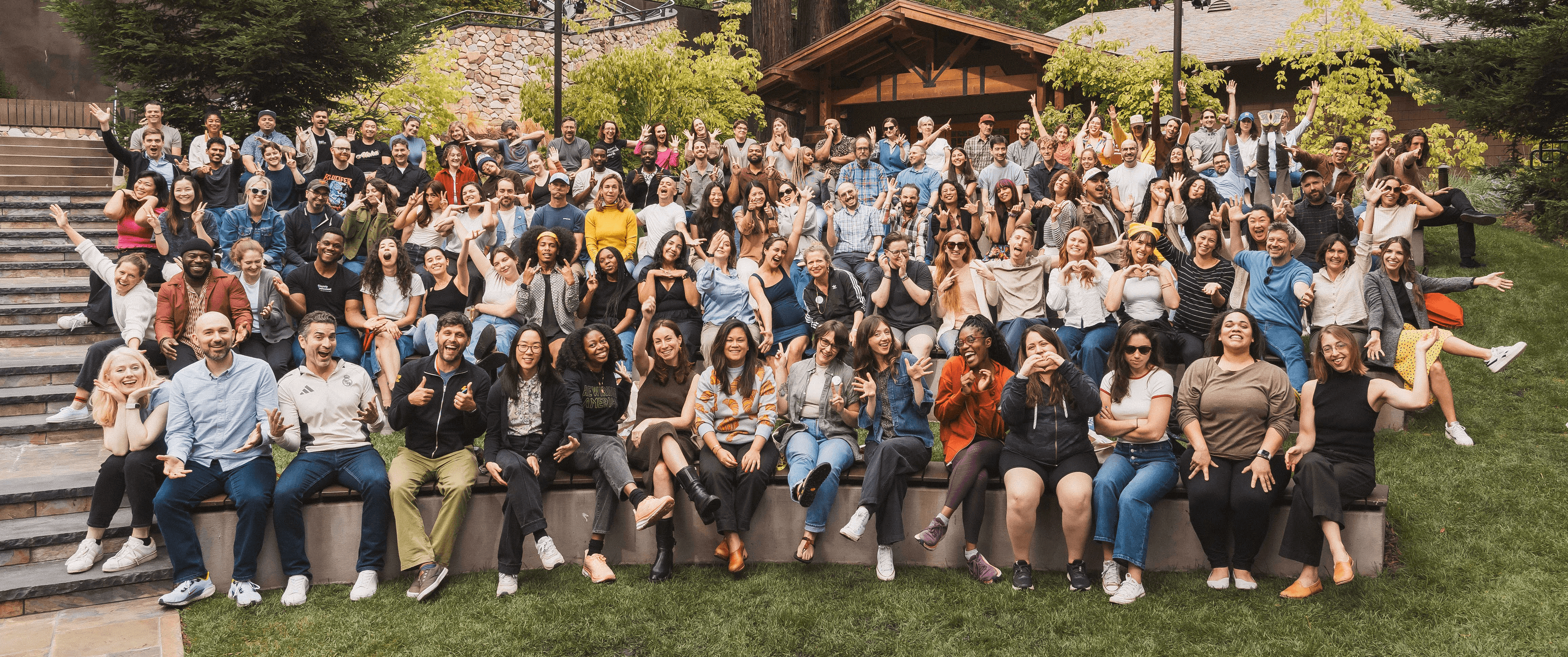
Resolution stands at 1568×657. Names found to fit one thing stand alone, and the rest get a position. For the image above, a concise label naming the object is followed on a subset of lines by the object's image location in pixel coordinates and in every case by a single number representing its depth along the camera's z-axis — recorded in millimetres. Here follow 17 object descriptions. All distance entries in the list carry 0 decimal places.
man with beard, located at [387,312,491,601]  5637
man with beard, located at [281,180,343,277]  8922
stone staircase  5438
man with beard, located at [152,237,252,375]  7062
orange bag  7754
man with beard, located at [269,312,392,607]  5547
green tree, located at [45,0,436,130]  12461
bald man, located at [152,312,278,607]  5395
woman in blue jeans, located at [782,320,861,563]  5734
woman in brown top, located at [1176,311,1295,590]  5262
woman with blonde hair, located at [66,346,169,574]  5504
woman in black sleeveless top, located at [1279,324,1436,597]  5129
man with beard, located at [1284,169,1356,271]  9180
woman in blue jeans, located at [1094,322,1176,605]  5297
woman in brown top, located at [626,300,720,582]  5742
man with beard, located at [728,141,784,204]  10266
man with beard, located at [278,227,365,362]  7719
